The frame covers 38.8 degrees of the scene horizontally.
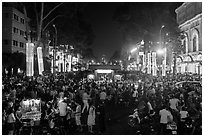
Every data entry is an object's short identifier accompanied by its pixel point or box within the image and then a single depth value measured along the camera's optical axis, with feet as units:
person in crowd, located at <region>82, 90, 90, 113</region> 53.50
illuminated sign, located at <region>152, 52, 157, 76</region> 139.45
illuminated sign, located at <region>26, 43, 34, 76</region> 90.16
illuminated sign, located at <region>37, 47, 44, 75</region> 104.53
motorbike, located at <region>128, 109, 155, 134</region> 40.86
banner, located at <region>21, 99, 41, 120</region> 41.96
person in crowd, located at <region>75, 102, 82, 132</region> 42.86
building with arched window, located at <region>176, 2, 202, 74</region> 167.73
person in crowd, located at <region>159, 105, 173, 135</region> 38.01
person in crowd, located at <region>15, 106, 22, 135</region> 39.43
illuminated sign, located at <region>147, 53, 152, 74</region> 160.41
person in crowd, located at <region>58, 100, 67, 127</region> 42.14
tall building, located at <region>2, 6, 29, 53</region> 157.69
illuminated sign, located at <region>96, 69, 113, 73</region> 133.16
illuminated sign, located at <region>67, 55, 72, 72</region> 213.52
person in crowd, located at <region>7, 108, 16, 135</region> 37.65
